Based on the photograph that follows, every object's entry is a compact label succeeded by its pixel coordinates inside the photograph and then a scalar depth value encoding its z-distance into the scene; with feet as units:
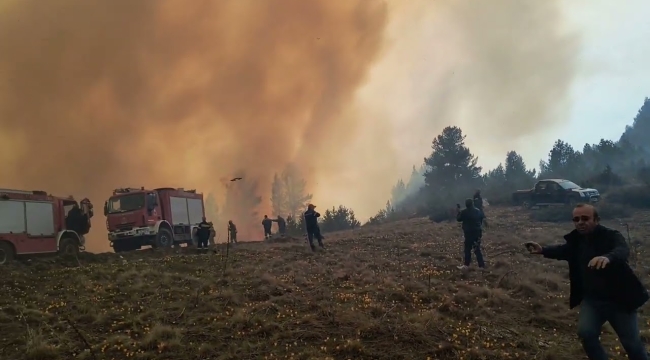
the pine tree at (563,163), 172.96
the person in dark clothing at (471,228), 42.98
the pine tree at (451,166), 191.83
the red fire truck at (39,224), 57.93
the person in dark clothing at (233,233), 91.05
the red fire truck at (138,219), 71.77
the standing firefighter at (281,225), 103.03
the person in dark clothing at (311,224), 57.16
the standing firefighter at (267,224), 97.40
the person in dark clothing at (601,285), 15.02
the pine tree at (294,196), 252.83
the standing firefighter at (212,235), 93.30
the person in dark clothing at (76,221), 69.25
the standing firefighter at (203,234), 72.23
